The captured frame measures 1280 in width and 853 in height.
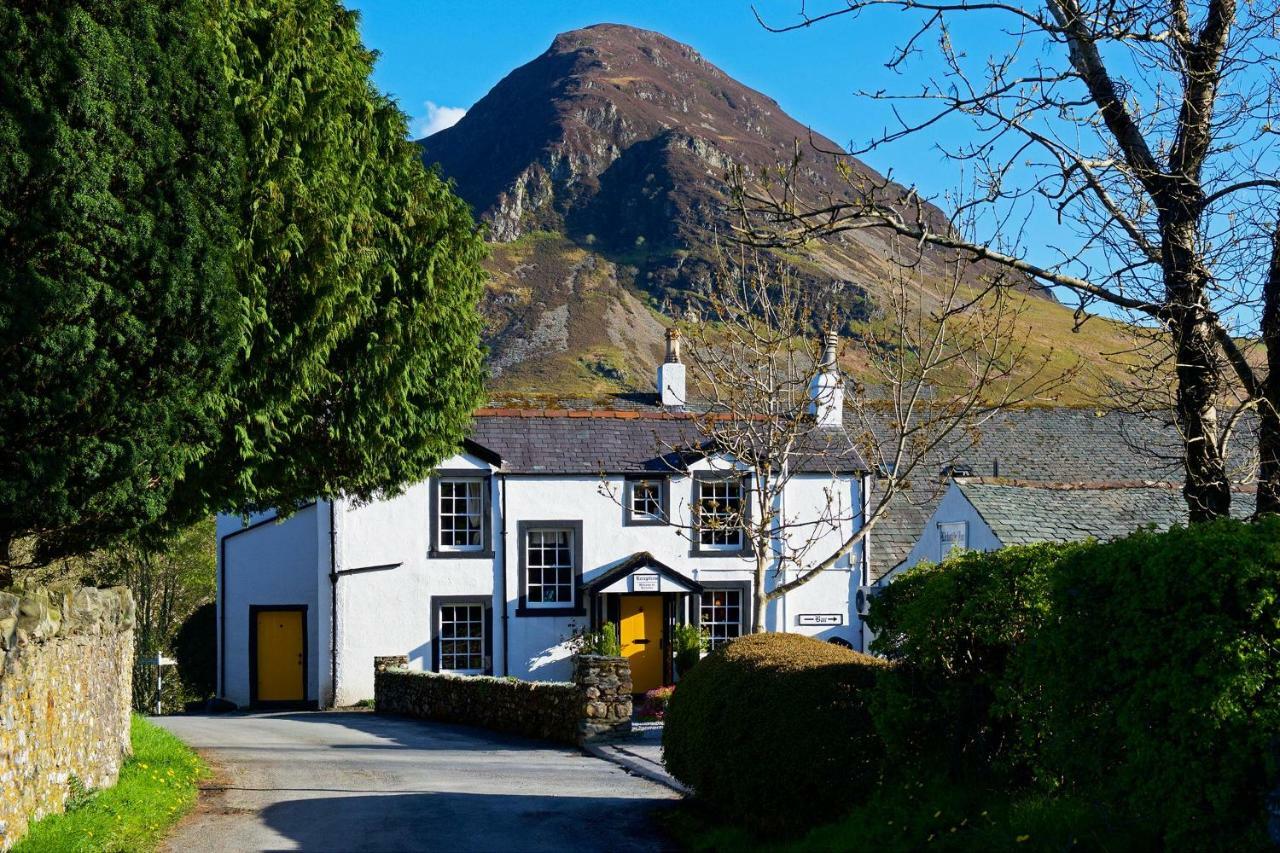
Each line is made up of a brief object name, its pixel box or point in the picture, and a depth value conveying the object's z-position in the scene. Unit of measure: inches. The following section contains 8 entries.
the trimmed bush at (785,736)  383.2
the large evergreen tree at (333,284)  562.6
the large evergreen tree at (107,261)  451.2
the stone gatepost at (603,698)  765.9
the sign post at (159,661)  1083.4
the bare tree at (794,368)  709.8
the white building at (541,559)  1122.0
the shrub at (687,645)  1085.8
